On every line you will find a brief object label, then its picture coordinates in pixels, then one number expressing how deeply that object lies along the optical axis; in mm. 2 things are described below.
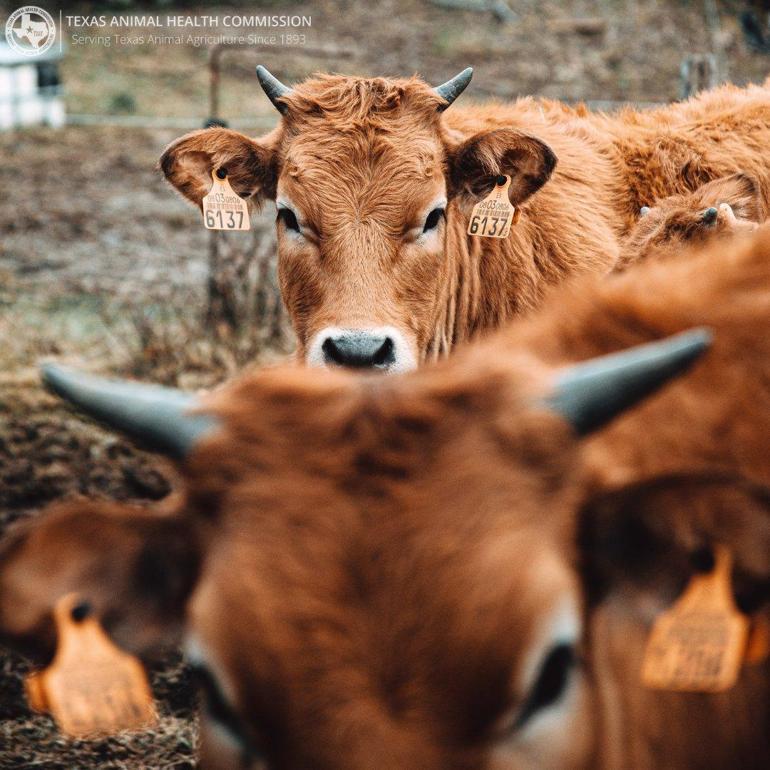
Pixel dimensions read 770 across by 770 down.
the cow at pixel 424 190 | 4285
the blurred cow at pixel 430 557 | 2793
